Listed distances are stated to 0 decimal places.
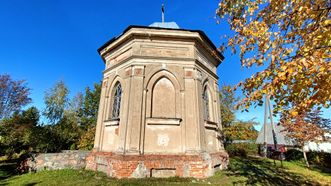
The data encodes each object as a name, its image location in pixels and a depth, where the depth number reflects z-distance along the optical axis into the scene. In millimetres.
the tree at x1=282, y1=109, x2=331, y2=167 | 14672
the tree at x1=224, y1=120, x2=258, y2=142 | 21122
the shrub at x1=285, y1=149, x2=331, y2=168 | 17016
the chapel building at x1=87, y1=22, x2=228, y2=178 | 7715
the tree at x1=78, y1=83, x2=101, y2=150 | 28703
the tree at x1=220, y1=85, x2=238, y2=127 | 21719
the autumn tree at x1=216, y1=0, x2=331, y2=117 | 3098
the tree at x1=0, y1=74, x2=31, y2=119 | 21281
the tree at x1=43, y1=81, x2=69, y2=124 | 25188
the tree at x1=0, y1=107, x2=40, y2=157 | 13655
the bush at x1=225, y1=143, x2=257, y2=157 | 20047
